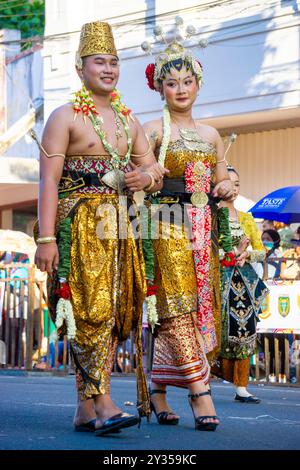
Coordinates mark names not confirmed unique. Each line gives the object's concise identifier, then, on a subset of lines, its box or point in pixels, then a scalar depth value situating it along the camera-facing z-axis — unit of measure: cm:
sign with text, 1628
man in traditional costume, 813
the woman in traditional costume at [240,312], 1260
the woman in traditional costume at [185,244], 904
